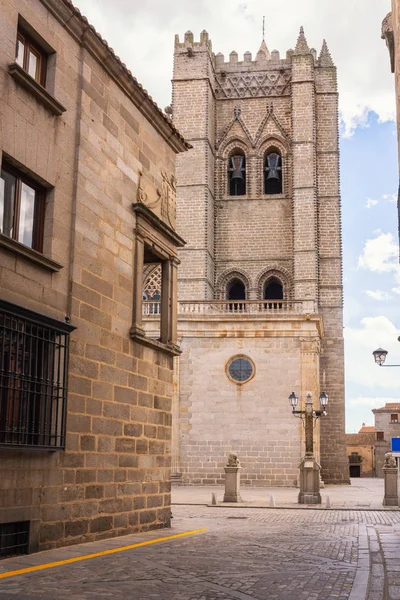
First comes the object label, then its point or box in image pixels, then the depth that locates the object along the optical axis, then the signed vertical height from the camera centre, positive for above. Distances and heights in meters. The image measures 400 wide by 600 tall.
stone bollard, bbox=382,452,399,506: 20.39 -0.72
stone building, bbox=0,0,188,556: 8.59 +1.93
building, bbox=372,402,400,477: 74.94 +3.05
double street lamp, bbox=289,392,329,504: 20.55 -0.51
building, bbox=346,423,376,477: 72.25 -0.10
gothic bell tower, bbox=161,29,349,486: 39.81 +13.90
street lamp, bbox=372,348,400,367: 18.18 +2.21
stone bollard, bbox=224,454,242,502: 20.53 -0.75
